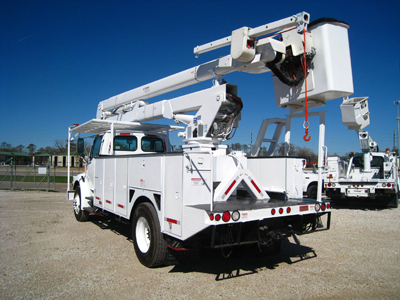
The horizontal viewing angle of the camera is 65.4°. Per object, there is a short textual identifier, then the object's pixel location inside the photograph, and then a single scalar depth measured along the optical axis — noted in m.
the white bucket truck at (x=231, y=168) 4.39
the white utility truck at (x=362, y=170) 12.16
